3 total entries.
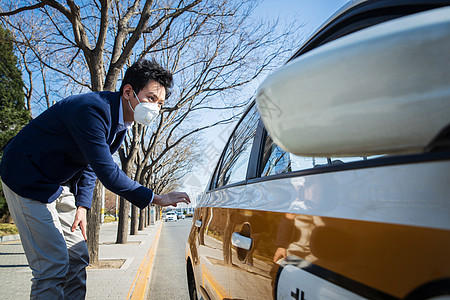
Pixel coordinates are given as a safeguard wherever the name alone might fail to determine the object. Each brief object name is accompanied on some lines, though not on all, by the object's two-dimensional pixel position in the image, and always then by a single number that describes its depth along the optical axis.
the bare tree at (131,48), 6.95
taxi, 0.65
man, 2.18
